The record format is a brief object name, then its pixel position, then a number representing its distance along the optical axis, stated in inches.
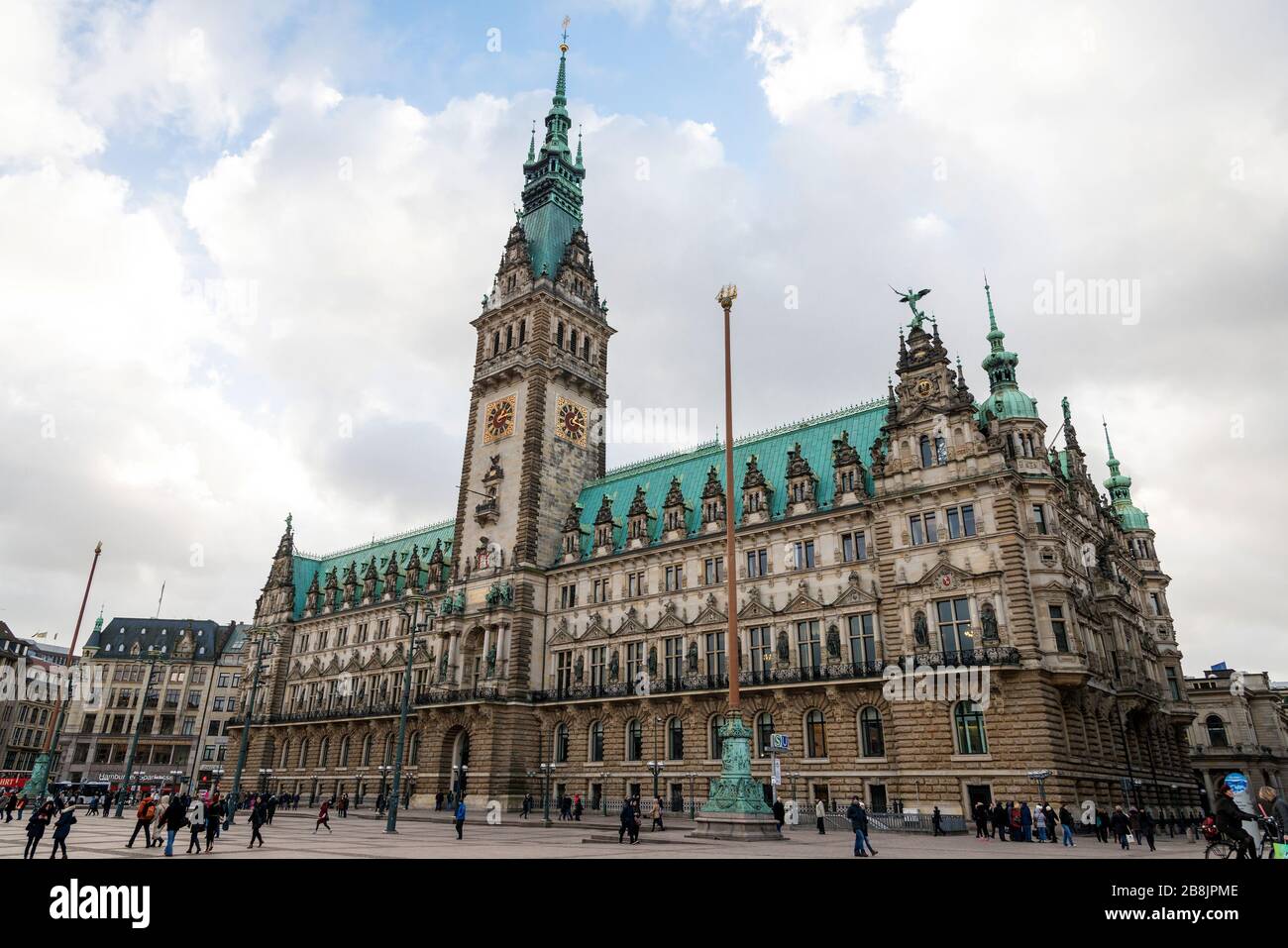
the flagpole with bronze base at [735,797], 1090.1
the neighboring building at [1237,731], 3228.3
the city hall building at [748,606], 1633.9
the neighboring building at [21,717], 4407.0
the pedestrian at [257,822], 998.6
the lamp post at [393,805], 1310.3
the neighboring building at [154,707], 4288.9
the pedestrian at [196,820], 885.6
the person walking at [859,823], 904.3
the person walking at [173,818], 823.1
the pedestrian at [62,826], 717.9
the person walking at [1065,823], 1250.6
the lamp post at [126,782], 1855.4
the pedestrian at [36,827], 759.5
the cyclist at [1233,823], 589.0
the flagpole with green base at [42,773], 2107.5
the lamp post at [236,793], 1647.4
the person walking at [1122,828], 1224.1
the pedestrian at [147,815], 928.0
